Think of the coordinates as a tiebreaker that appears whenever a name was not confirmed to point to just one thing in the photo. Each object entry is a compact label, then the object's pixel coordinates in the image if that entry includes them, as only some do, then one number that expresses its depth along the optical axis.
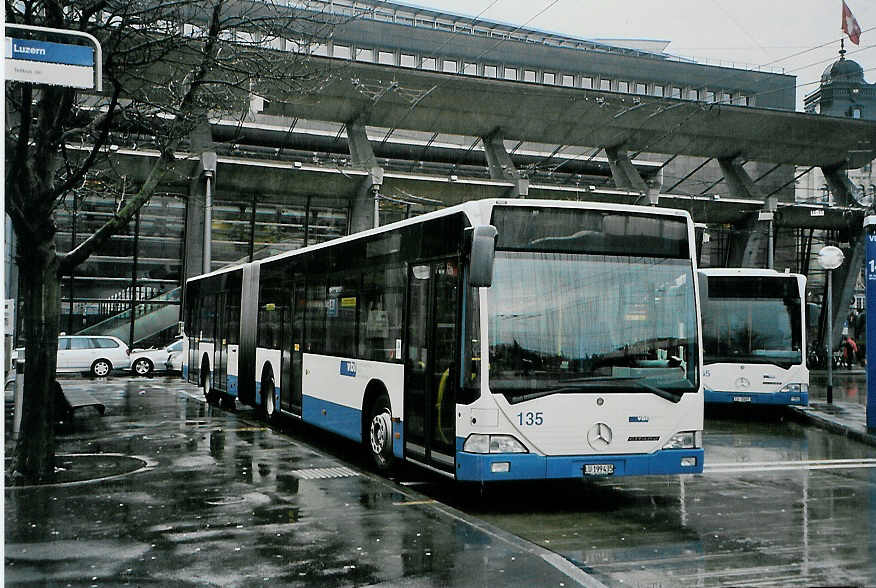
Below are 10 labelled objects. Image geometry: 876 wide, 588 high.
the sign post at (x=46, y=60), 6.49
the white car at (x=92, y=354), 33.84
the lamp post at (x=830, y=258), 24.62
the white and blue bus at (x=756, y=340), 20.55
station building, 36.72
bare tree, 11.14
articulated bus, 9.48
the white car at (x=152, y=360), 35.62
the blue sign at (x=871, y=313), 15.96
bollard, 13.13
